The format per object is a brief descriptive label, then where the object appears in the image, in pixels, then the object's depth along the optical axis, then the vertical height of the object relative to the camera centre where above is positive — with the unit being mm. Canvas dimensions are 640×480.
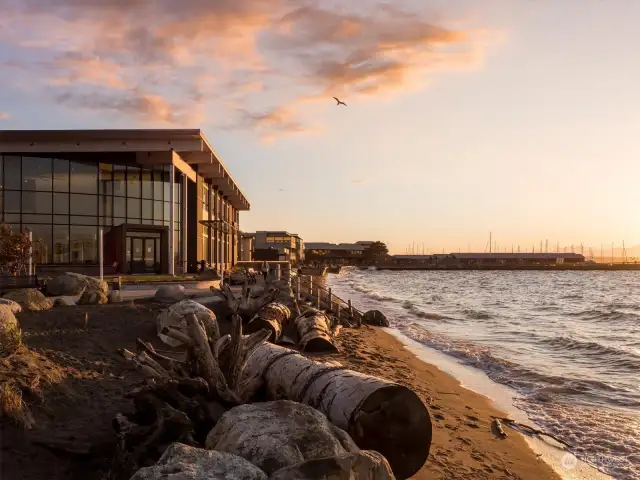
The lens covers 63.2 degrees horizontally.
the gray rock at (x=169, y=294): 17231 -1444
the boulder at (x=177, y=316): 12625 -1596
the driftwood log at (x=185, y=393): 5410 -1802
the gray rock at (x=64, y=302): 15414 -1540
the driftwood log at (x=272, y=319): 14719 -2027
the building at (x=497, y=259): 182750 -2990
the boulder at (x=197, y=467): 3541 -1520
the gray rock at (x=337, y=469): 3609 -1553
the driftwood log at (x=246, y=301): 16484 -1608
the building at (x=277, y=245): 107812 +1567
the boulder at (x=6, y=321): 7926 -1132
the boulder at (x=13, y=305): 12118 -1264
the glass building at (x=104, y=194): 30859 +3617
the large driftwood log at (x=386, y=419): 5871 -1928
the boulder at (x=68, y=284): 18734 -1180
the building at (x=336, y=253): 176750 -681
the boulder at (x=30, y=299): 13609 -1267
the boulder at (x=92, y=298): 15734 -1413
